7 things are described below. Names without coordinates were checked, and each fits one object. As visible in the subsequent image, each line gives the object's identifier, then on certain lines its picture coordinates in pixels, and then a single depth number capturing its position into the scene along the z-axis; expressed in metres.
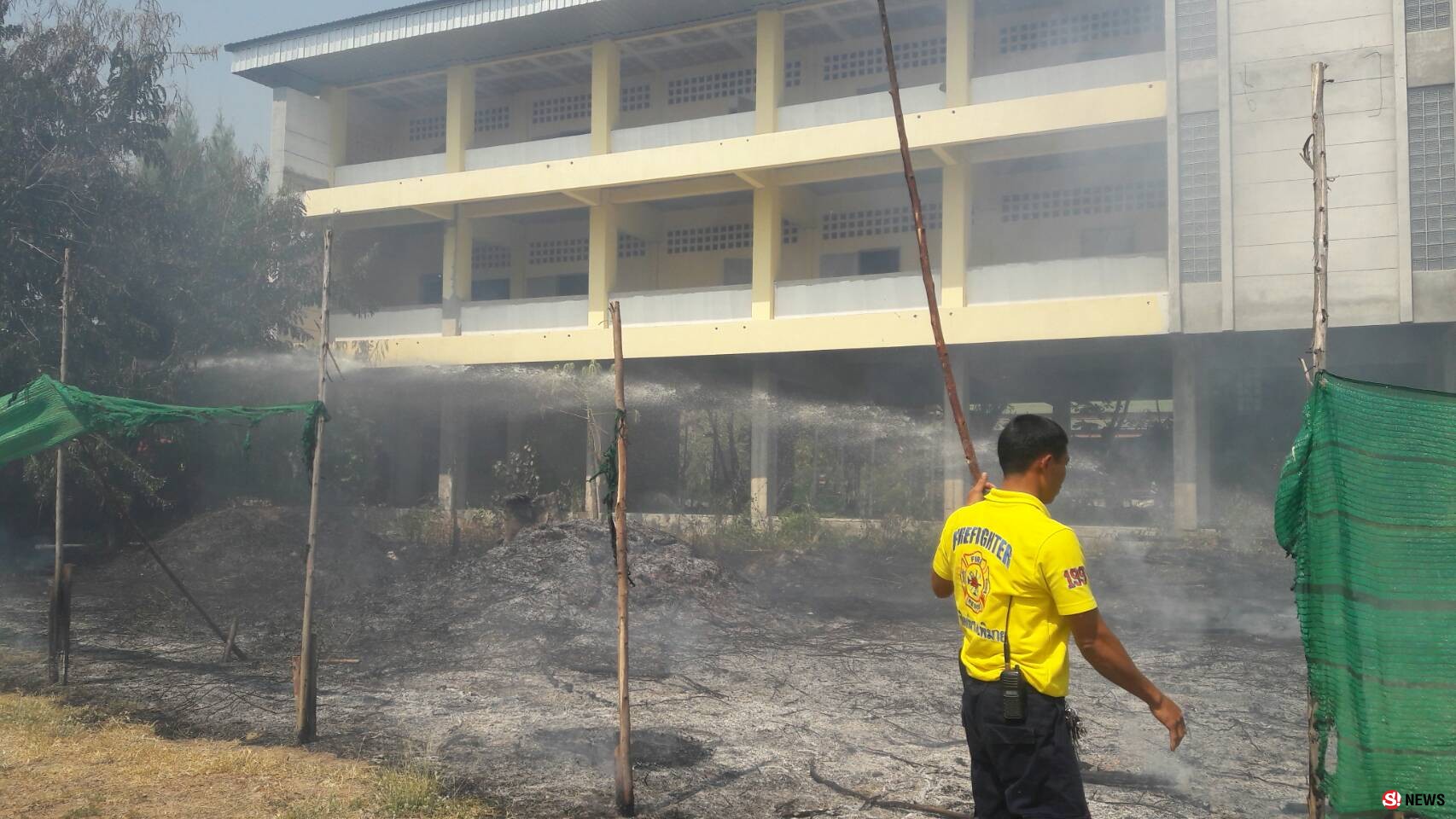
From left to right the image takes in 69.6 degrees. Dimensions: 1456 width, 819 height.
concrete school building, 13.55
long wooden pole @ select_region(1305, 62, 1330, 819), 3.86
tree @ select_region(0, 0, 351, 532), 16.33
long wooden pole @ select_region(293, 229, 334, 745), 6.86
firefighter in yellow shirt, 3.11
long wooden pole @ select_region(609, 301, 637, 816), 5.39
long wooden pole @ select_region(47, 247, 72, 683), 8.76
